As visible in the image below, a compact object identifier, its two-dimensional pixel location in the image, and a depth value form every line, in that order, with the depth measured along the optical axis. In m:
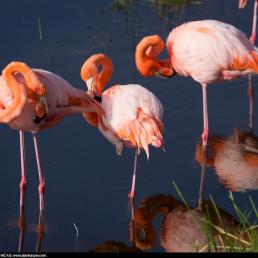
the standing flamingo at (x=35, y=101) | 11.08
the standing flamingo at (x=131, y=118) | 11.47
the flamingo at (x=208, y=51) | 13.11
